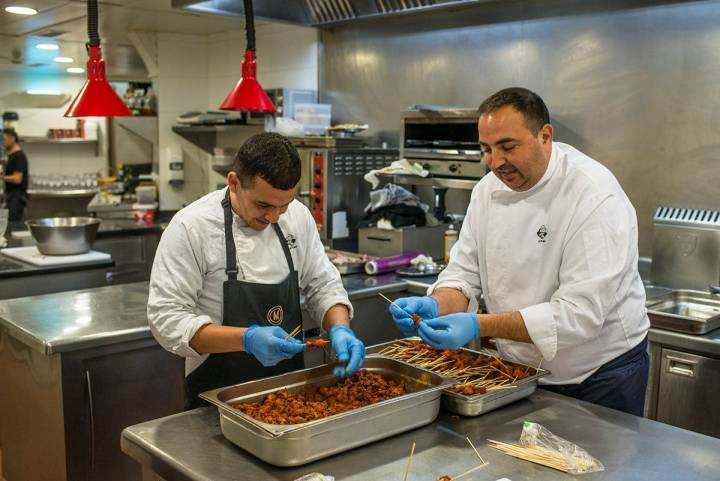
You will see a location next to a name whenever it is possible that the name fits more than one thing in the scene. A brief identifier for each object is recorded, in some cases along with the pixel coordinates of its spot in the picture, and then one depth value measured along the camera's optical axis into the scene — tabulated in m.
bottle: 4.43
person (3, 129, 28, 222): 9.16
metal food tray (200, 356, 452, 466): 1.69
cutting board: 4.66
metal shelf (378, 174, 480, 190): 4.29
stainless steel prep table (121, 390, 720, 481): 1.70
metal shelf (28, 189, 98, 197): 11.20
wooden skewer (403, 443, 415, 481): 1.64
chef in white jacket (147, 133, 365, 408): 2.14
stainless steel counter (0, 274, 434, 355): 2.98
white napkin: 4.54
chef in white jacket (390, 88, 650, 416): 2.19
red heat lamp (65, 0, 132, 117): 3.39
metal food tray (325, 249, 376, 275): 4.27
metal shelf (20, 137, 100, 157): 11.57
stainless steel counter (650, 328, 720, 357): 2.96
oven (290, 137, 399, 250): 5.01
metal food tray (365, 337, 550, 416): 2.01
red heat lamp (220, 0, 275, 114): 3.79
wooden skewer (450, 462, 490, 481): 1.67
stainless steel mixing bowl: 4.79
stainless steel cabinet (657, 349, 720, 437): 2.99
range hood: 4.66
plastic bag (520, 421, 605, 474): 1.72
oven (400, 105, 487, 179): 4.29
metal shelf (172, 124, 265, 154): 6.88
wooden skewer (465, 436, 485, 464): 1.77
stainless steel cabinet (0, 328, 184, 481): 3.03
